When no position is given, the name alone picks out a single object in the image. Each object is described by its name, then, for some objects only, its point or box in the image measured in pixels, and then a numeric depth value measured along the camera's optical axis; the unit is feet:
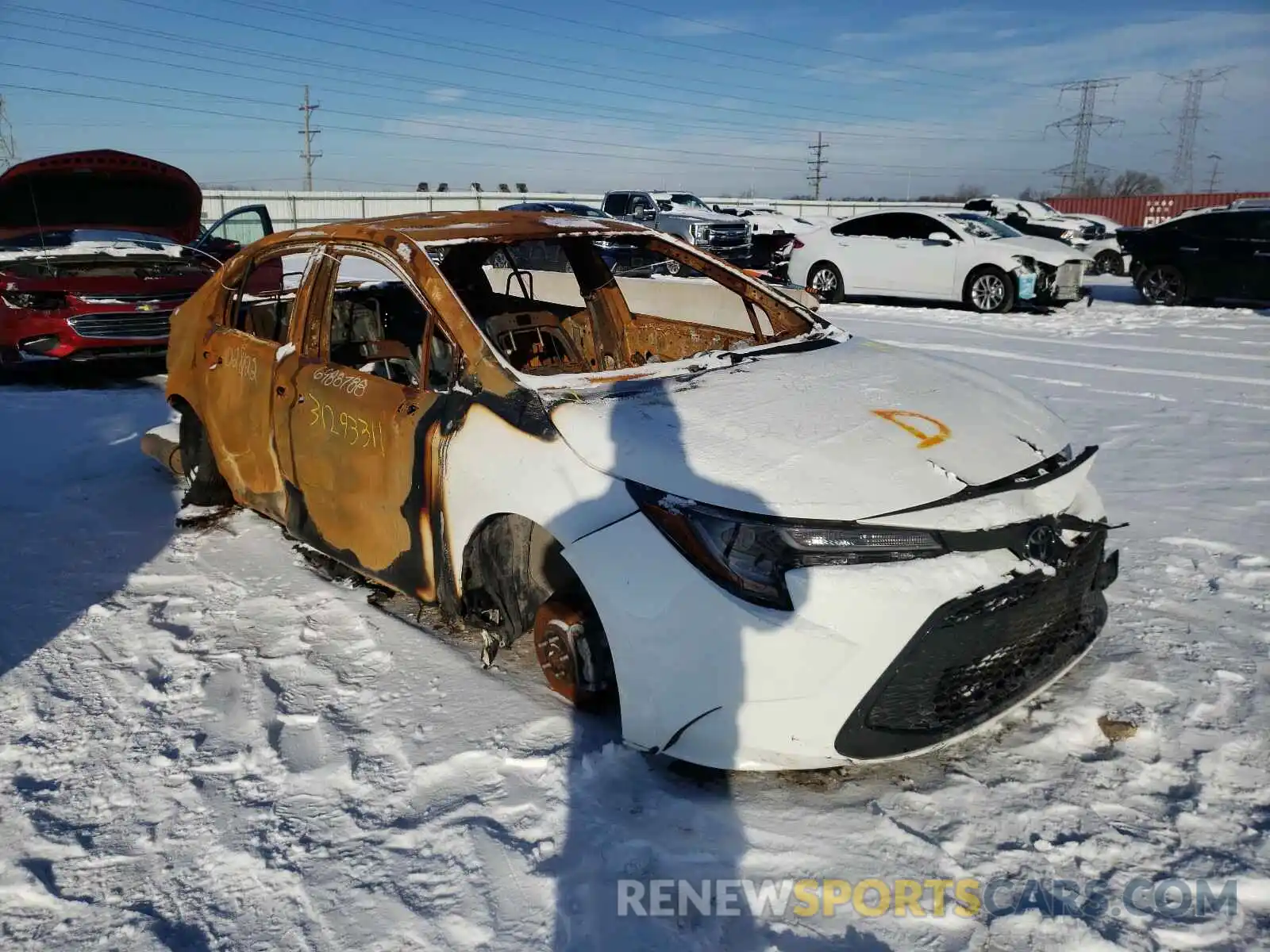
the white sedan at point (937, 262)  43.65
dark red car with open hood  26.02
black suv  43.45
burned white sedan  8.14
